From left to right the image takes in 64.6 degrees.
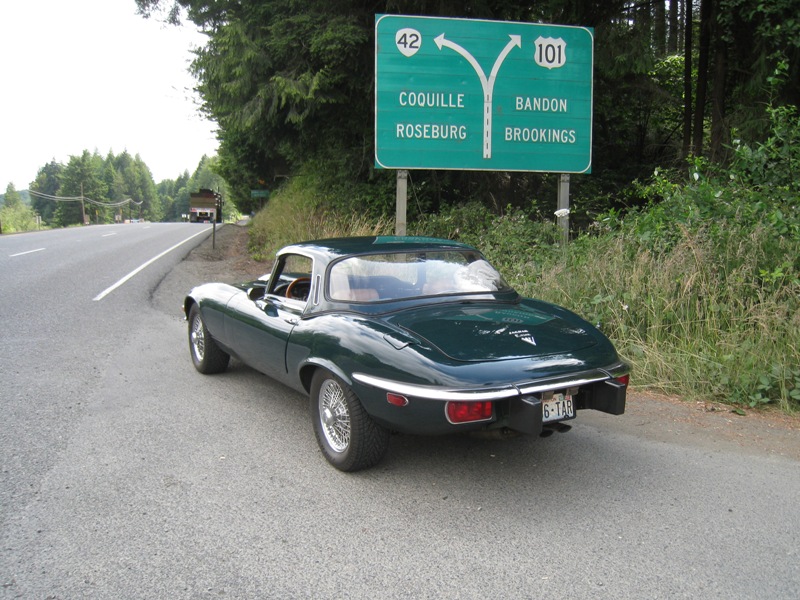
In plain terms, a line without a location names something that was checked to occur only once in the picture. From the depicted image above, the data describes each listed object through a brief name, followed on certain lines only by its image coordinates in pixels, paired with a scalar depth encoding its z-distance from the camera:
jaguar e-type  3.34
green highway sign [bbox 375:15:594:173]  9.45
